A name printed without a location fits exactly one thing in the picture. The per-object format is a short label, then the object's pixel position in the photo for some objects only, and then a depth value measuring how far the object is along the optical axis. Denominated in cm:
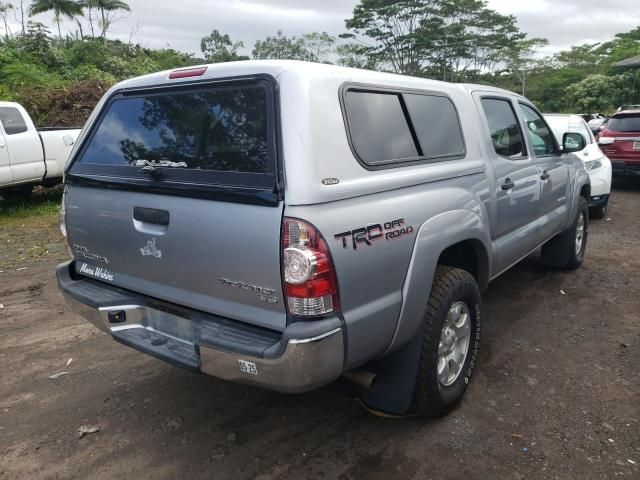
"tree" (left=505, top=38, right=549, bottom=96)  4403
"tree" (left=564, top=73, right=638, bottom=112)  3280
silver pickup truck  219
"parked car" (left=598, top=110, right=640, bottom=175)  1048
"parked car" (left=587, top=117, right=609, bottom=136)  1729
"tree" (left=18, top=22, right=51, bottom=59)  2147
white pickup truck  899
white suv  783
